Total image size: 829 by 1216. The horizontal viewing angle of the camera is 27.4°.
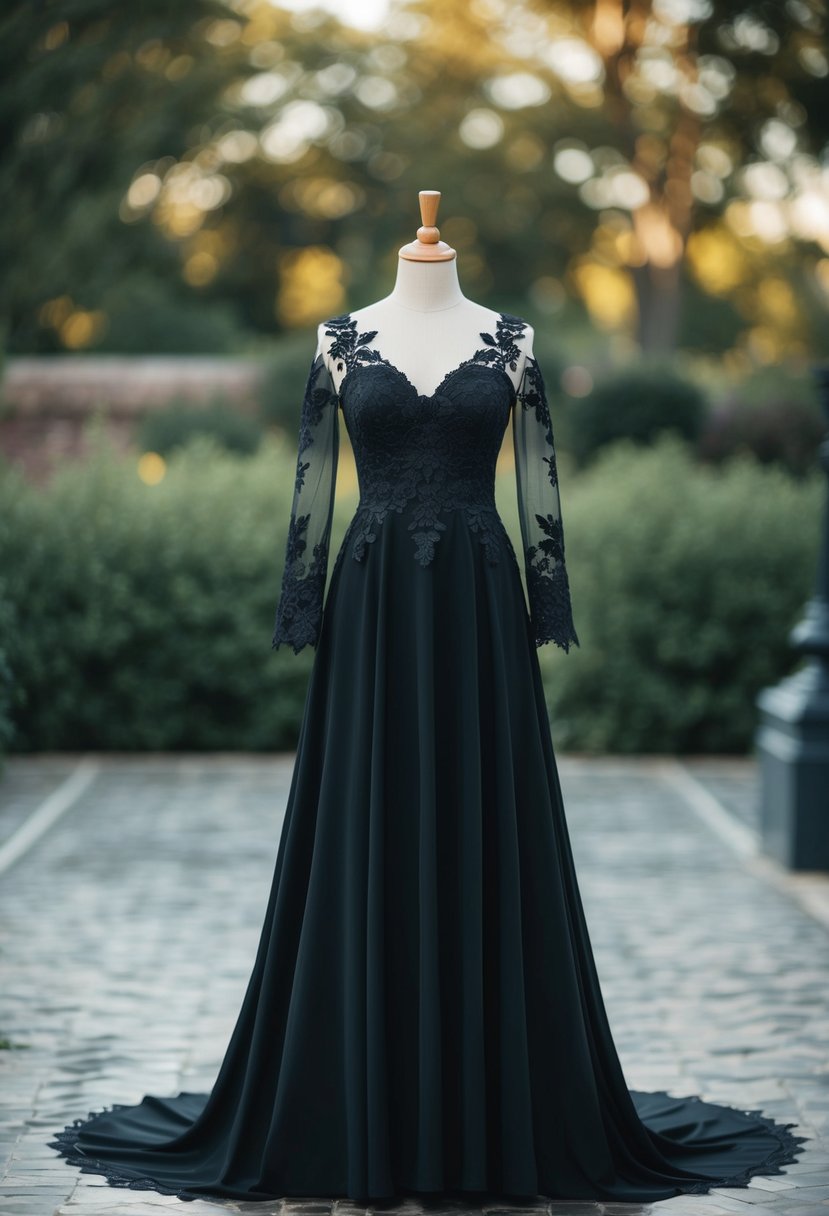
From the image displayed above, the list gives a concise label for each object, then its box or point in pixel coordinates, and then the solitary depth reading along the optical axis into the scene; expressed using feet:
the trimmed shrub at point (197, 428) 55.93
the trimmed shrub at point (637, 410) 59.00
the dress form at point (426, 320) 12.32
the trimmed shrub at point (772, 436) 59.62
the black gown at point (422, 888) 11.76
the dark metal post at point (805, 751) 24.14
